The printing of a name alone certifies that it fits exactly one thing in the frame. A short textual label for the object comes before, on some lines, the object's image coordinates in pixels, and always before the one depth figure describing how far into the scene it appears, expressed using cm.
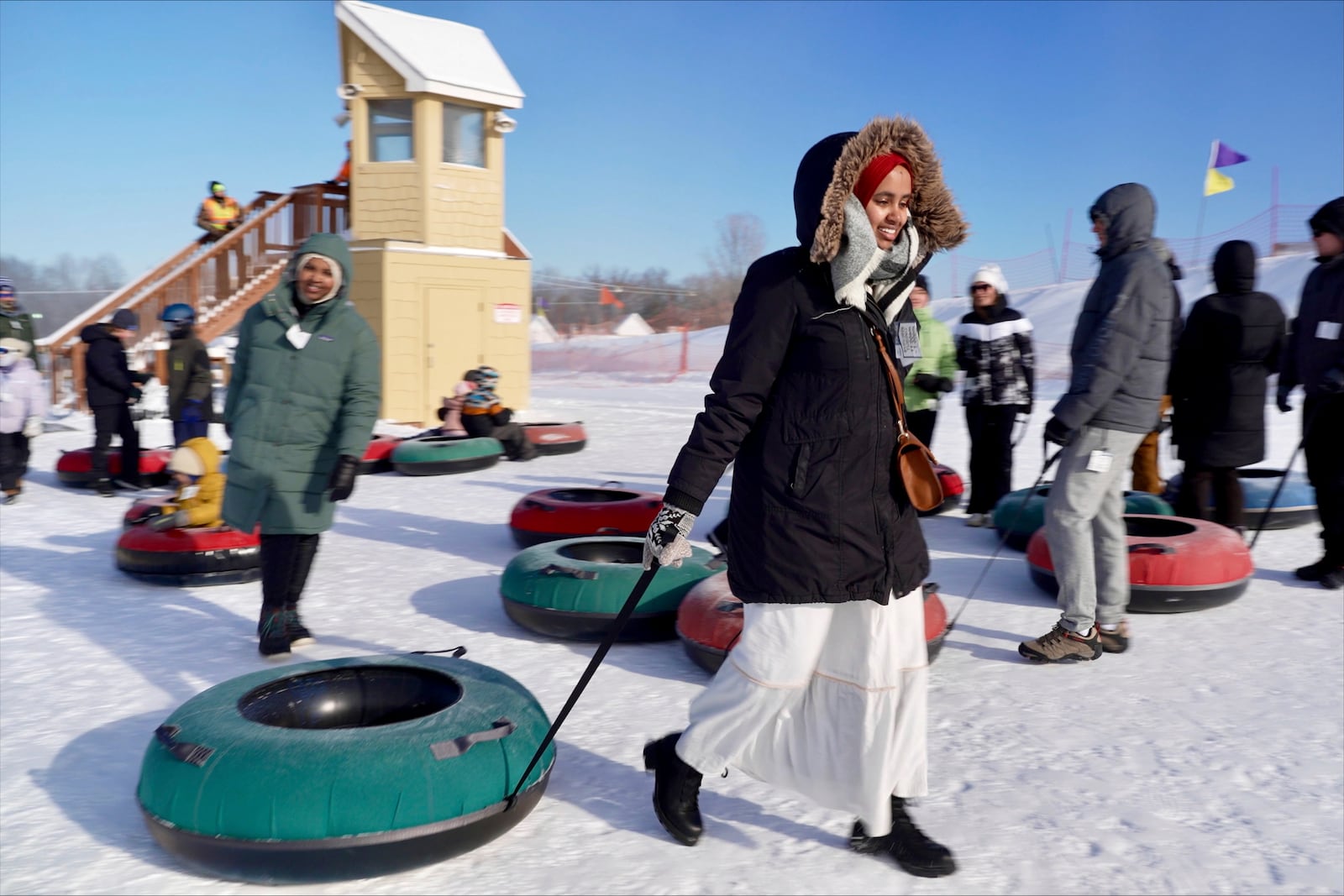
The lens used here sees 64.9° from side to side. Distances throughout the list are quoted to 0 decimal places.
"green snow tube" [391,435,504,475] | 1016
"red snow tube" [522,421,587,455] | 1192
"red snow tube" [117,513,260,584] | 568
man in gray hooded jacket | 410
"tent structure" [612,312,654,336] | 4006
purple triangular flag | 2211
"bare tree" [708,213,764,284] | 5528
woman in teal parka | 425
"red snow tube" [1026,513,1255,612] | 512
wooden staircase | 1684
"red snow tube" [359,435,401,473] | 1043
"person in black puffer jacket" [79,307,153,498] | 887
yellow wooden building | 1577
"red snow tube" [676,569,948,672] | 408
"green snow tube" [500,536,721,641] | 458
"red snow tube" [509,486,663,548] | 644
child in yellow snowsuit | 589
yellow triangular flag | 2273
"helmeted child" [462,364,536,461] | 1123
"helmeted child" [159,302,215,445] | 881
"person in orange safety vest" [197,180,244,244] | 1823
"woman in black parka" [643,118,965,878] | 252
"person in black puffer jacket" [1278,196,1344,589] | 548
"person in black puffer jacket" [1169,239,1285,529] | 606
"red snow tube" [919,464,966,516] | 786
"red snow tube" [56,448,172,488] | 920
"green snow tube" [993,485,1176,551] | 641
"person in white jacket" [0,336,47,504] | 790
